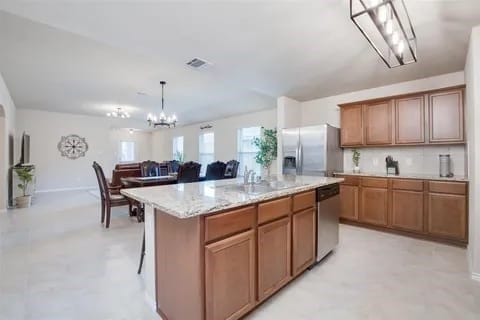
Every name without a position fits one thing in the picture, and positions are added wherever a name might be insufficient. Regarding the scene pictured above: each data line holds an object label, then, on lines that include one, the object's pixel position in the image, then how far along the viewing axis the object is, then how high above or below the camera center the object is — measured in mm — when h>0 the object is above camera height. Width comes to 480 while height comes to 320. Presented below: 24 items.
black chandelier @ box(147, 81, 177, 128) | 5538 +974
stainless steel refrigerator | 4227 +201
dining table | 4238 -357
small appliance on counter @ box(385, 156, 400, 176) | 4043 -77
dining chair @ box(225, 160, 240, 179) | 4906 -155
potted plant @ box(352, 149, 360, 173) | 4544 +37
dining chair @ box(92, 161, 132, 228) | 3939 -628
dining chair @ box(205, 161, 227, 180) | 4594 -183
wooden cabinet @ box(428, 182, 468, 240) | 3102 -646
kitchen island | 1438 -594
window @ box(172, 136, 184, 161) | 10312 +592
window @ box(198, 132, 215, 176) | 8891 +481
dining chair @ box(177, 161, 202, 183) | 3917 -173
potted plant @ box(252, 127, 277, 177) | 6121 +318
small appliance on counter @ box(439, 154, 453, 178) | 3541 -52
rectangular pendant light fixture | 1659 +1084
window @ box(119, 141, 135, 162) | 11414 +501
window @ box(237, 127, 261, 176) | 7312 +426
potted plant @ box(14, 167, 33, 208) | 5480 -550
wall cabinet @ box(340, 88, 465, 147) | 3386 +657
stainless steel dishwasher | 2570 -639
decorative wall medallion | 8391 +537
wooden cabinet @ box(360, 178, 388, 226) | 3766 -643
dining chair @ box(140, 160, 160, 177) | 5344 -169
